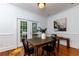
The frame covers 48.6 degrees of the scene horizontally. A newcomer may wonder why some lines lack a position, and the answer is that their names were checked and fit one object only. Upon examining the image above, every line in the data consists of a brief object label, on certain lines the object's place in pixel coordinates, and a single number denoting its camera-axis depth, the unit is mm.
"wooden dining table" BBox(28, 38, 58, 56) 1036
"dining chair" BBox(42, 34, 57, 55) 1072
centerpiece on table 1082
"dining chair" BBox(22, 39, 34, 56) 1017
